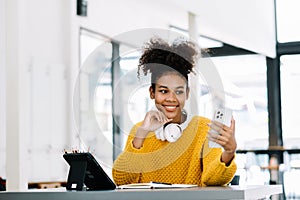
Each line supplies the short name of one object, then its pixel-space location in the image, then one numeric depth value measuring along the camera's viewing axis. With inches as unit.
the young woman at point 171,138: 92.7
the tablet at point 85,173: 86.4
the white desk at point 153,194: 79.1
